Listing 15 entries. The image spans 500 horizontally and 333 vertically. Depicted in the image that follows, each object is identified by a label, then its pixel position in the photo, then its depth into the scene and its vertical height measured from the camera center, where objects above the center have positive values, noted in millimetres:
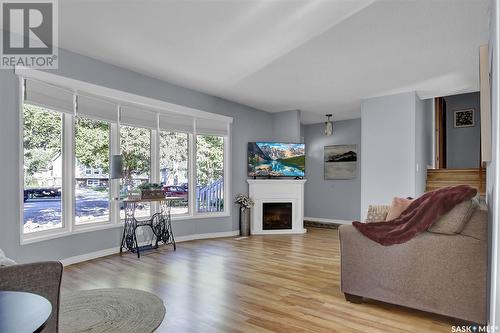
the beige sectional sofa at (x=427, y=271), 2260 -857
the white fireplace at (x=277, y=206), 6328 -857
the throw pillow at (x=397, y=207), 2672 -377
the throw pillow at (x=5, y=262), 1516 -483
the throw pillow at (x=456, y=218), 2324 -415
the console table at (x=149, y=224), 4457 -925
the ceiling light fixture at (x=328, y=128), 6570 +776
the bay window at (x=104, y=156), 3643 +138
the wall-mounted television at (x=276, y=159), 6367 +114
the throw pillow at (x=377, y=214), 2878 -467
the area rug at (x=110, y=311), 2297 -1213
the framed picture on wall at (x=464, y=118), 7590 +1142
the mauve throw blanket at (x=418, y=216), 2398 -421
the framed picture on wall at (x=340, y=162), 7375 +59
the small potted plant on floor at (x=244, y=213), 6062 -957
